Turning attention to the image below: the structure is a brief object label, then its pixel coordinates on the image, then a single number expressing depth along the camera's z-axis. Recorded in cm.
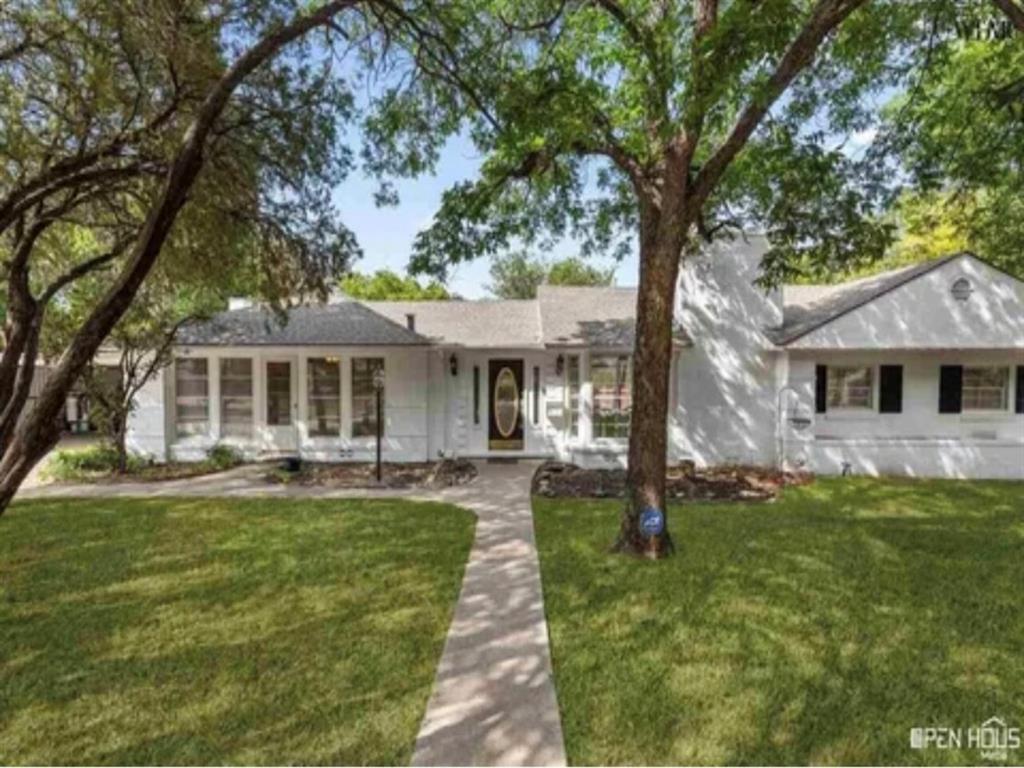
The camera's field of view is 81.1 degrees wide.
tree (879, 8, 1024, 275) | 798
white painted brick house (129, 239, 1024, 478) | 1269
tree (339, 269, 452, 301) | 4134
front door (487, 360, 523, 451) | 1438
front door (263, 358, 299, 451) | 1400
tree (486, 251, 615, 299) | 4328
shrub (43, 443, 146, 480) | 1188
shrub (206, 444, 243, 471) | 1300
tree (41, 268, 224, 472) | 1183
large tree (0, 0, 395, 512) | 349
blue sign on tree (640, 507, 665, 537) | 685
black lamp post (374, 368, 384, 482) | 1131
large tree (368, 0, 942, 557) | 581
